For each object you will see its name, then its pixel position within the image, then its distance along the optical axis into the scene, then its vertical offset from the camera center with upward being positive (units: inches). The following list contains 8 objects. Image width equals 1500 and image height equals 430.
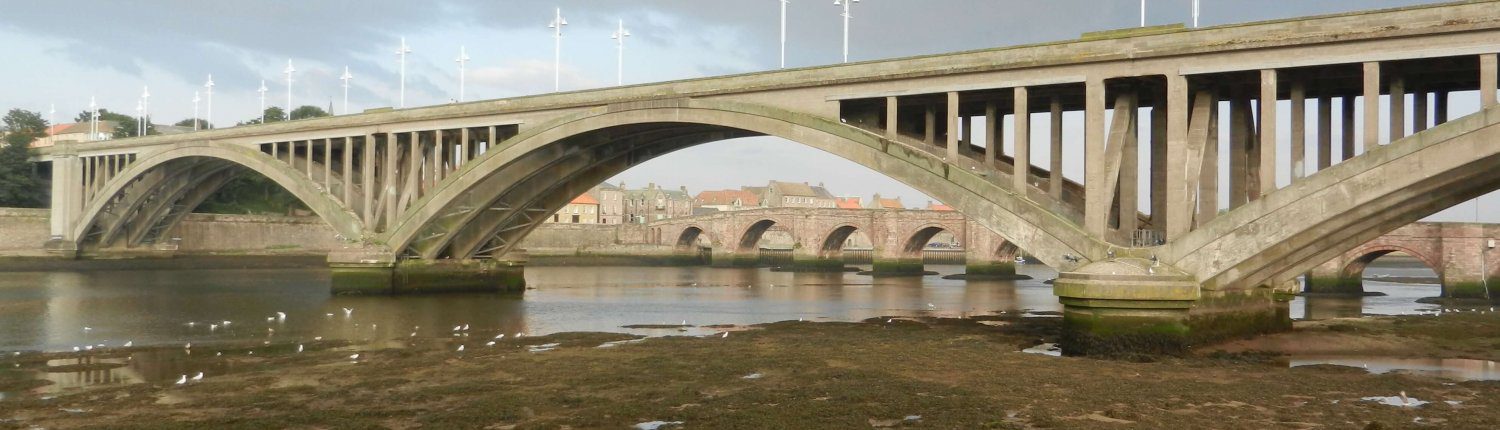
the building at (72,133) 4342.3 +351.5
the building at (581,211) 6013.8 +87.8
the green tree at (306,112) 4419.3 +433.3
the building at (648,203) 6904.5 +151.2
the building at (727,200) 7426.2 +188.5
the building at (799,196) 7348.4 +219.4
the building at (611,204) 6638.8 +139.5
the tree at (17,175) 3179.1 +130.4
